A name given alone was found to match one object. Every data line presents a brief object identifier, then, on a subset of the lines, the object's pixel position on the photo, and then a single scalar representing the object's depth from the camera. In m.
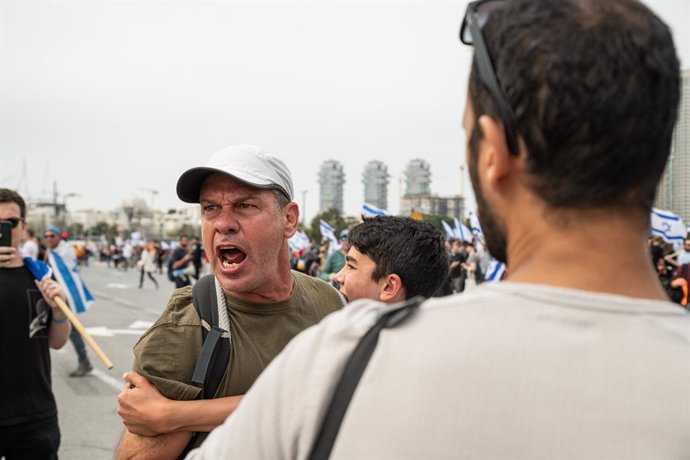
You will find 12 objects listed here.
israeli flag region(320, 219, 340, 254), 20.94
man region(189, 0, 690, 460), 0.92
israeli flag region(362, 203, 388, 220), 15.13
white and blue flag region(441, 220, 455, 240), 24.58
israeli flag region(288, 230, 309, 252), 21.66
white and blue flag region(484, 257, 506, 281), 11.25
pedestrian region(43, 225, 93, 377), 6.05
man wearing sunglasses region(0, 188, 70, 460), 3.58
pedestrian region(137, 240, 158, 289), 25.25
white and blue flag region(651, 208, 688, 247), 15.12
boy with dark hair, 3.56
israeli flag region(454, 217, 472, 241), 21.28
